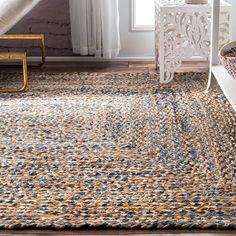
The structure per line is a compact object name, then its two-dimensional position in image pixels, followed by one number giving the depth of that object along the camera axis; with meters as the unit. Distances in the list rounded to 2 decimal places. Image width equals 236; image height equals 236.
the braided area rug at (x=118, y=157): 1.46
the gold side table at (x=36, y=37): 3.14
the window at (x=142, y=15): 3.56
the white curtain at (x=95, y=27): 3.38
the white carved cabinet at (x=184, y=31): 2.77
